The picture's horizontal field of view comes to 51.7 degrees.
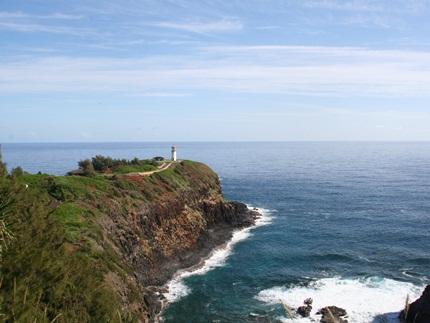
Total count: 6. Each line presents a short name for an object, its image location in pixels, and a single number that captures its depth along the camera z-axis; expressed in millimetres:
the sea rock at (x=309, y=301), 43719
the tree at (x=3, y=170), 26127
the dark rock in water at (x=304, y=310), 42062
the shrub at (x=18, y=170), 45788
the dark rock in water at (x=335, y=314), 40834
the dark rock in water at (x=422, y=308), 38459
